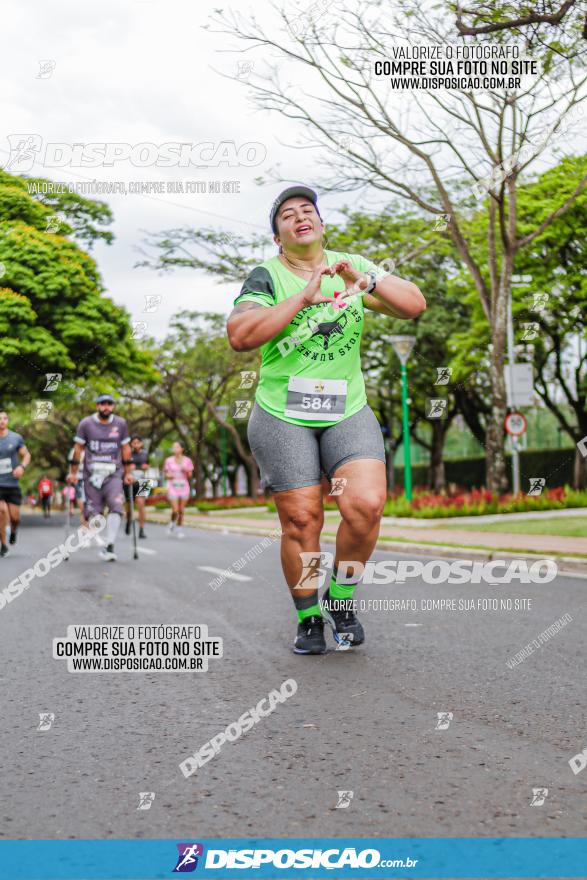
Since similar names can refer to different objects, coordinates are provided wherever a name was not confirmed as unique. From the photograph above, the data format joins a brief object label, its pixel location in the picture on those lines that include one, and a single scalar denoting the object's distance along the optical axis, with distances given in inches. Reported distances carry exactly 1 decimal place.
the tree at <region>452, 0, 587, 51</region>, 390.9
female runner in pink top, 606.7
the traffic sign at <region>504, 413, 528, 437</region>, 749.9
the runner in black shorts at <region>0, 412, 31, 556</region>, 516.1
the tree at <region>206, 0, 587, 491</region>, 631.2
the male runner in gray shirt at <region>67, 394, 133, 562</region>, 460.1
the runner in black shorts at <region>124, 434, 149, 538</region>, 553.7
